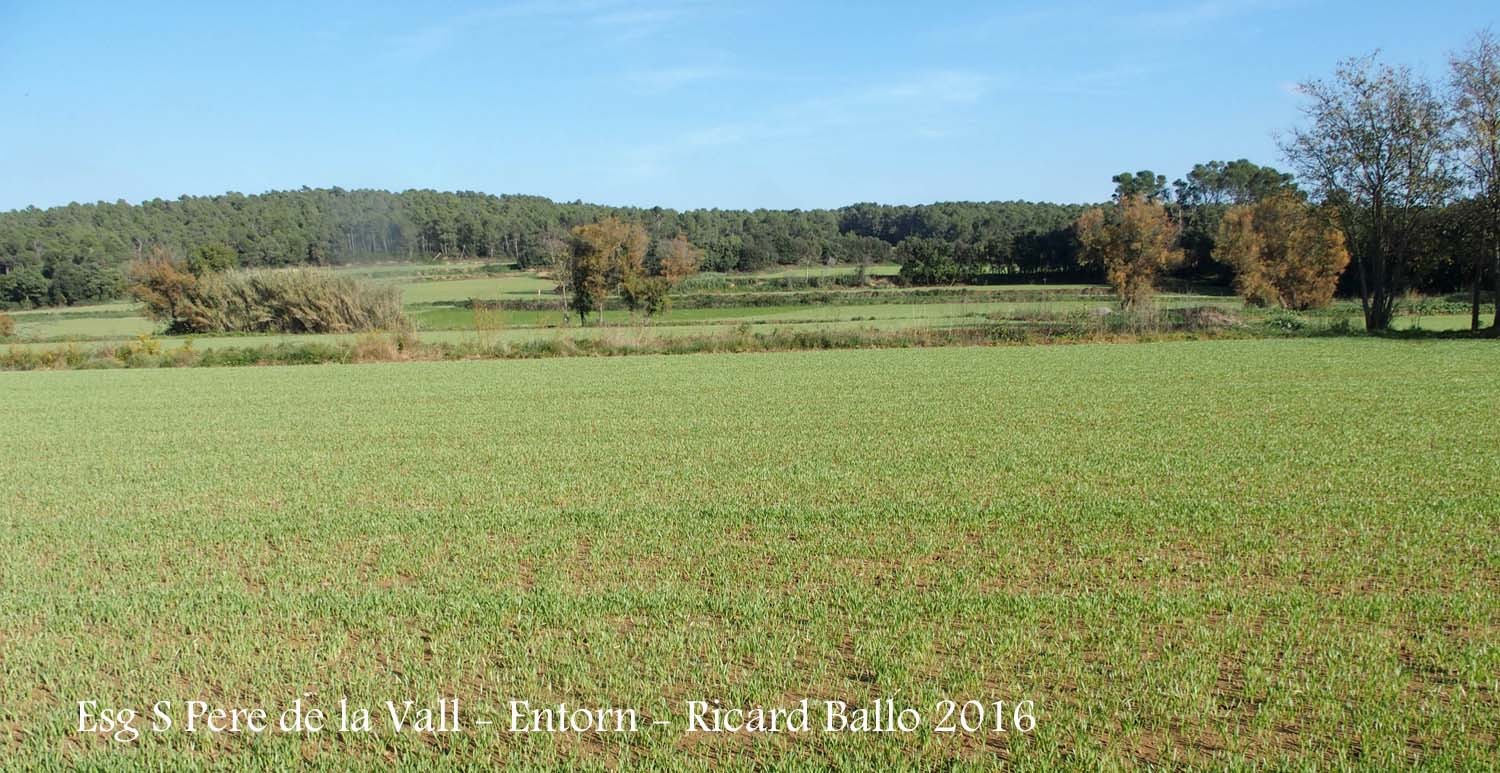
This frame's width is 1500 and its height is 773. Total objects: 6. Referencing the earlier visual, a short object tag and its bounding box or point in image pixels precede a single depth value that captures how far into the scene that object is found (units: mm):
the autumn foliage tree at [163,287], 56969
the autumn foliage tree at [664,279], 61031
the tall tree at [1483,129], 31844
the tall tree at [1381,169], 33594
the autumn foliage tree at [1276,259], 59625
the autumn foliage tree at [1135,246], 58375
